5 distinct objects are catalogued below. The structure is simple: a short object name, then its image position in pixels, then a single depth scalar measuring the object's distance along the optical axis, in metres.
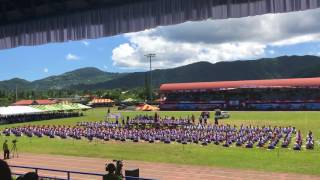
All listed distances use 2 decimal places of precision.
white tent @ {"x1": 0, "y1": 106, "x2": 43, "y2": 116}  44.59
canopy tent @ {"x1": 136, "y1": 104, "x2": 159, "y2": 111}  61.06
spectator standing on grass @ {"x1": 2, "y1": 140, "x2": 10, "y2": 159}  18.36
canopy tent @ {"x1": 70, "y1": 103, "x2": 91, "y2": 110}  54.13
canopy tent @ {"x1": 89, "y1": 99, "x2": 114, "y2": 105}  90.44
